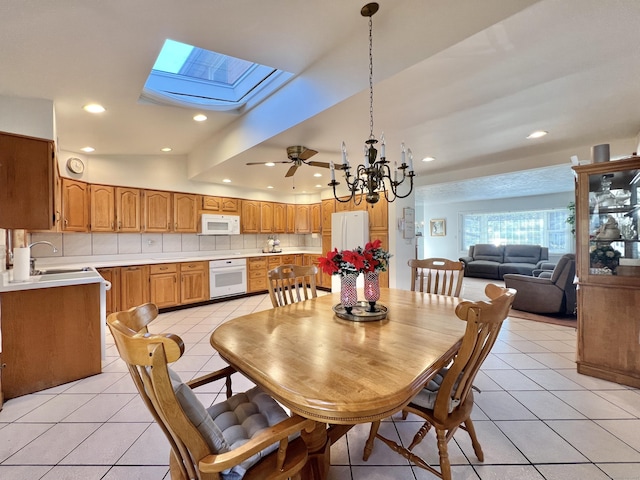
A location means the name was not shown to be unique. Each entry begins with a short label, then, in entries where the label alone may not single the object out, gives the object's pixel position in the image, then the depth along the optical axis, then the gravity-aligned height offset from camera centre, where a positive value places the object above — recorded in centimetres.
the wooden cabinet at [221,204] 529 +68
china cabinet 226 -31
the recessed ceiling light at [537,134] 291 +106
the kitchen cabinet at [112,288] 388 -67
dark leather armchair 395 -83
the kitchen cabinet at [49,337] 218 -79
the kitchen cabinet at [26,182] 221 +49
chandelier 186 +48
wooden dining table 90 -51
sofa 707 -72
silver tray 169 -48
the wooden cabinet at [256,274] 560 -73
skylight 270 +166
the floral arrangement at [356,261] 168 -15
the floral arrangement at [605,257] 238 -21
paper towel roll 236 -18
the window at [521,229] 775 +15
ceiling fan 308 +93
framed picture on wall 985 +30
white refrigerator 517 +12
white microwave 516 +28
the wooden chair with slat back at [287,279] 218 -34
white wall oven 505 -71
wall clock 393 +108
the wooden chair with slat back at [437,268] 244 -29
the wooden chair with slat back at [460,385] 111 -68
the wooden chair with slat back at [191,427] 74 -61
